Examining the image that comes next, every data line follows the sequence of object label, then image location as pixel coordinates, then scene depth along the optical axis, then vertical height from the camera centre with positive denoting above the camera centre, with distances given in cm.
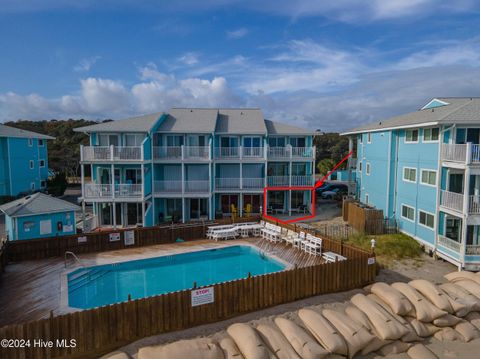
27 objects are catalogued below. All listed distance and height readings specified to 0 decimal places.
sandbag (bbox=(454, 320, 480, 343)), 1093 -593
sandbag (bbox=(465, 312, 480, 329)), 1156 -584
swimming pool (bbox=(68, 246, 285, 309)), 1380 -585
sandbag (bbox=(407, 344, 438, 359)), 970 -592
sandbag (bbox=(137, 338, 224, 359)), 809 -492
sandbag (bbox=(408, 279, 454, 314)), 1135 -502
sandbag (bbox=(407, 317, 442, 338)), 1084 -580
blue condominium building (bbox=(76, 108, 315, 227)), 2266 -128
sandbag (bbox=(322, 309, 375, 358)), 954 -528
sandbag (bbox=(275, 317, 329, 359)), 887 -519
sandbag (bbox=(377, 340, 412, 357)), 1001 -595
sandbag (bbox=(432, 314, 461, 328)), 1115 -568
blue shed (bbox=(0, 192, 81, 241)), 1655 -345
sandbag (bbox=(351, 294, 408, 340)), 1012 -528
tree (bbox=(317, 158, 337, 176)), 4841 -238
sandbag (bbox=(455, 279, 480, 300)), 1239 -514
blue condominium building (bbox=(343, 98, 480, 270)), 1588 -152
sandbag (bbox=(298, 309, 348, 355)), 926 -520
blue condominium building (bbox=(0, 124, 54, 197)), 3186 -122
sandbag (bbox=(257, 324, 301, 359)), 877 -517
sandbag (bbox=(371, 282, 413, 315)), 1112 -505
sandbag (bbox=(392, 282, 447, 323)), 1107 -524
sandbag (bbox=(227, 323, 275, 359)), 849 -503
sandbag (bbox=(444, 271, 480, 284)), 1333 -511
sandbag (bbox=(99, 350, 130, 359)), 816 -509
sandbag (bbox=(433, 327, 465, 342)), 1088 -602
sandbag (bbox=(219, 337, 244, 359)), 854 -514
